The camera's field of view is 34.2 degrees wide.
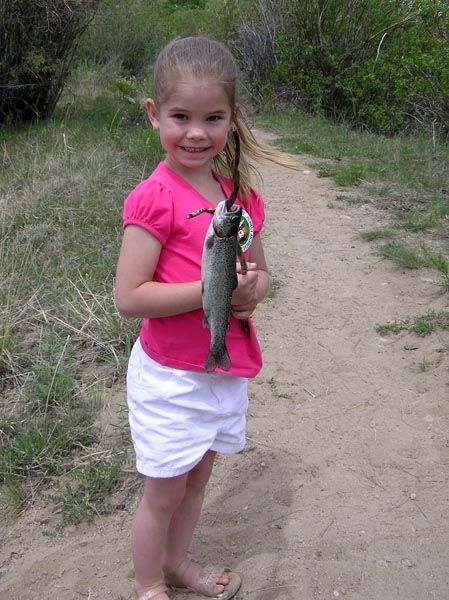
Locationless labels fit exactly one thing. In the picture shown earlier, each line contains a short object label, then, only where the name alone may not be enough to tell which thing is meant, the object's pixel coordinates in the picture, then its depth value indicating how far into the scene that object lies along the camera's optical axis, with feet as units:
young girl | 5.77
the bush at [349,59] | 30.17
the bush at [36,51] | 26.73
